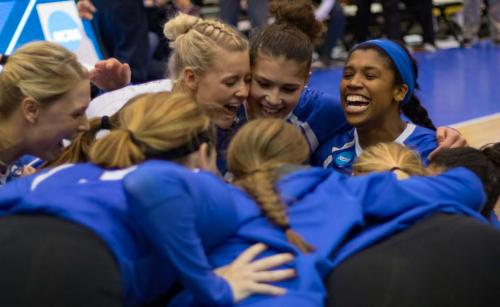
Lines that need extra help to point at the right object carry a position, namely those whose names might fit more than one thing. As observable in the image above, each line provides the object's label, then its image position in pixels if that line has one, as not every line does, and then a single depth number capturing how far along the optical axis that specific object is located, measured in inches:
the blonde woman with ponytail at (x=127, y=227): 132.4
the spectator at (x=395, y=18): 725.9
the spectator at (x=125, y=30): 494.9
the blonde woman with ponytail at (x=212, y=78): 233.5
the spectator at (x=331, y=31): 683.4
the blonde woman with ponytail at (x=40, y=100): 193.9
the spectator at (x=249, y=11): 622.2
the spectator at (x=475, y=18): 769.9
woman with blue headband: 249.4
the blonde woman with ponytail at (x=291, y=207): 141.3
